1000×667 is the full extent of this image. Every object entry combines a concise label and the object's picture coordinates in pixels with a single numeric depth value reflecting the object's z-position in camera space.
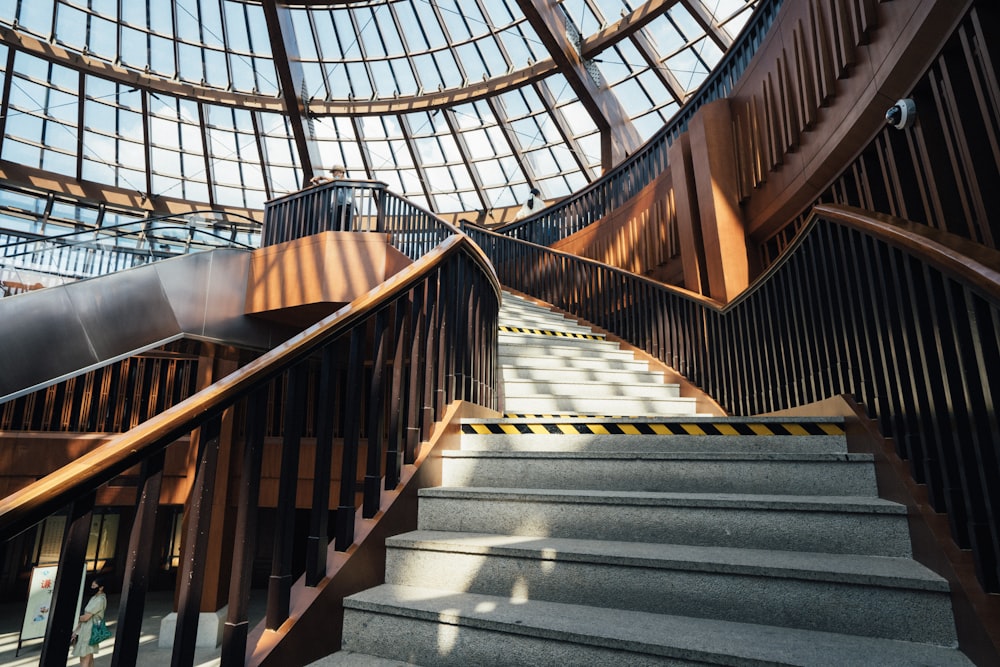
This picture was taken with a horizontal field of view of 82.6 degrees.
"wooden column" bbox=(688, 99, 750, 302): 5.59
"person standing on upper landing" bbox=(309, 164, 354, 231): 7.19
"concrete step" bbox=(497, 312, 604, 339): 6.27
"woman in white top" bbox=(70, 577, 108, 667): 7.21
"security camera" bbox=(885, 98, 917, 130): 3.30
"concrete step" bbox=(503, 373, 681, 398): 4.34
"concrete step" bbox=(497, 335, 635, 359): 5.25
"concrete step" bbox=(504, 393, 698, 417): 4.11
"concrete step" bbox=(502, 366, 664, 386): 4.66
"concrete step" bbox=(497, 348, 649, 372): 4.99
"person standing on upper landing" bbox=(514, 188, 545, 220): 13.32
